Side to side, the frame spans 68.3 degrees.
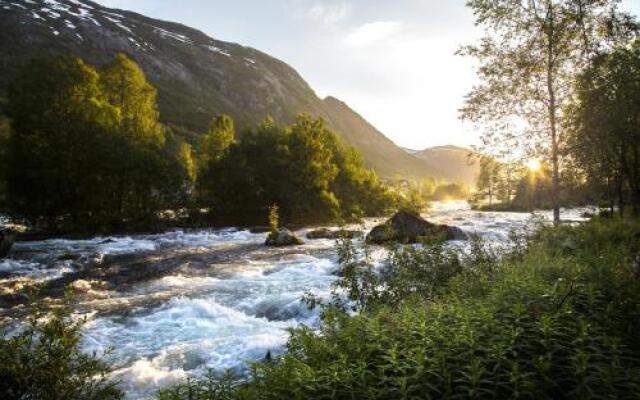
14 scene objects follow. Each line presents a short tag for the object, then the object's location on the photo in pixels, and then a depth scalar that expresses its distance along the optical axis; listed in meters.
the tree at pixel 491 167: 24.70
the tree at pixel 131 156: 42.94
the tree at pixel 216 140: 64.38
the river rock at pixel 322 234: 38.83
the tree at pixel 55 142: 38.88
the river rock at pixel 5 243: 27.50
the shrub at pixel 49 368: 6.66
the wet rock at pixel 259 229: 45.06
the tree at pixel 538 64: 23.28
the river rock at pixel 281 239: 34.59
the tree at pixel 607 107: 22.58
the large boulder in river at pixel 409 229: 34.28
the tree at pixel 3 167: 39.20
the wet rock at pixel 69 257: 27.38
